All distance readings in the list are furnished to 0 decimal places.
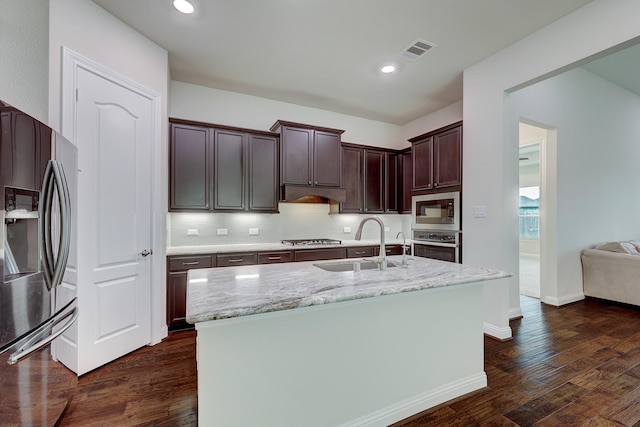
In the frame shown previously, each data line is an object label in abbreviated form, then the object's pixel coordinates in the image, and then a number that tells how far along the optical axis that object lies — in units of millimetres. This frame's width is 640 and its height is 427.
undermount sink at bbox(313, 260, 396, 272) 2146
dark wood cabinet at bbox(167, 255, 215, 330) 3020
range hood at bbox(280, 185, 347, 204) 3816
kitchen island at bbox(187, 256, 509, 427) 1286
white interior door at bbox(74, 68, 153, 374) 2254
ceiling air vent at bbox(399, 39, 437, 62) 2842
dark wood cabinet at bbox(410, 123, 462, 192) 3428
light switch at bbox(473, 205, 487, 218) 3086
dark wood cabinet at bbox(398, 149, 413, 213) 4629
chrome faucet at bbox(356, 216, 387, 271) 1937
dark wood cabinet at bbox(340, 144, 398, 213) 4402
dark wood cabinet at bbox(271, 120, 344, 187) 3836
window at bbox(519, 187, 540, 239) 8359
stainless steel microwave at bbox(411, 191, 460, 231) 3404
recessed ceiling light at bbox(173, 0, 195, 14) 2305
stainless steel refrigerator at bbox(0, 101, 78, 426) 1181
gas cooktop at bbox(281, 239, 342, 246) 3936
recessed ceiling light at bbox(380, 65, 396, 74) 3285
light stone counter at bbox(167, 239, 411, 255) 3164
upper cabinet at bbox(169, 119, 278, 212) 3344
